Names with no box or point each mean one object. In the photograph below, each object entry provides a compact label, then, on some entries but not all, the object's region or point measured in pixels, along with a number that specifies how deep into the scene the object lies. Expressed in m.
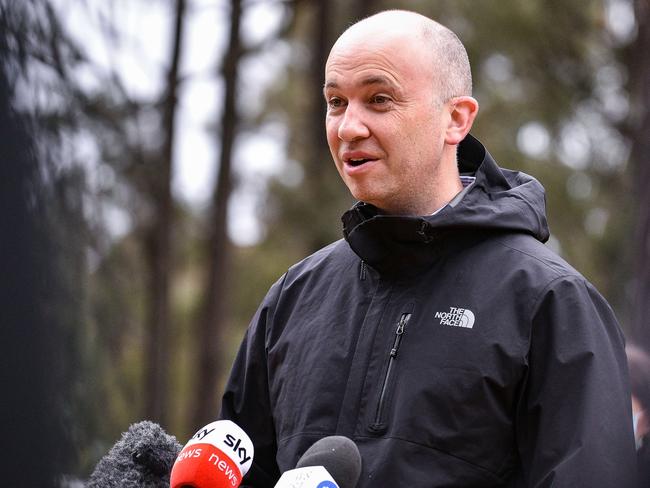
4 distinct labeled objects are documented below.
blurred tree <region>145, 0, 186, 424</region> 24.86
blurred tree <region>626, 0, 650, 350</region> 12.23
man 5.70
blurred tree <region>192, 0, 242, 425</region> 27.27
